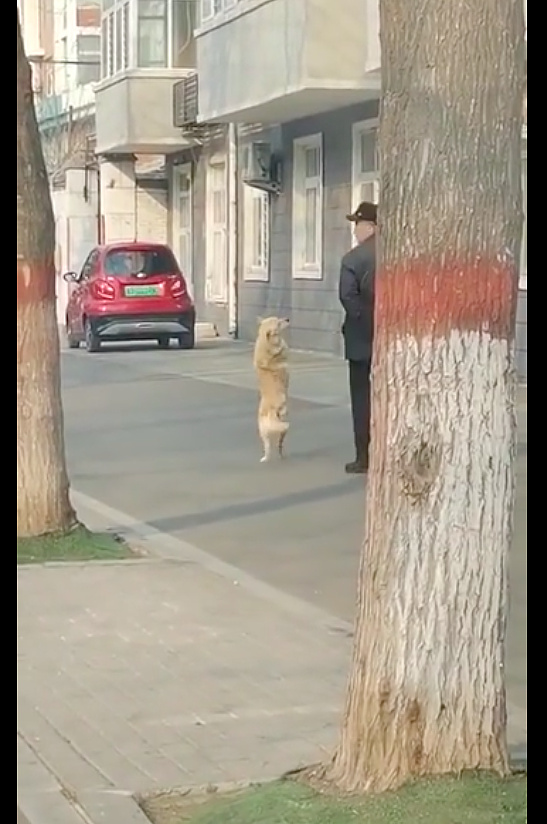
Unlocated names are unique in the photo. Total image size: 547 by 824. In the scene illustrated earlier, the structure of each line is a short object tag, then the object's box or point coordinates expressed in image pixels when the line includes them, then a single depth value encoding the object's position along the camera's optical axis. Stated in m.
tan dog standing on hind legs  13.10
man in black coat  12.32
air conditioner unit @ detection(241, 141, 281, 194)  27.19
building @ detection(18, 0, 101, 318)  38.59
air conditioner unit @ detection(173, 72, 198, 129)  29.61
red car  27.52
